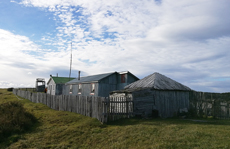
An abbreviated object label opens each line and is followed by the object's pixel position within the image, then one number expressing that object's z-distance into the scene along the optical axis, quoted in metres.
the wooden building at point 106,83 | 27.61
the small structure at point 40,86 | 53.08
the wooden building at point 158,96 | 14.68
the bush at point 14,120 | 11.04
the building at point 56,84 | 39.22
